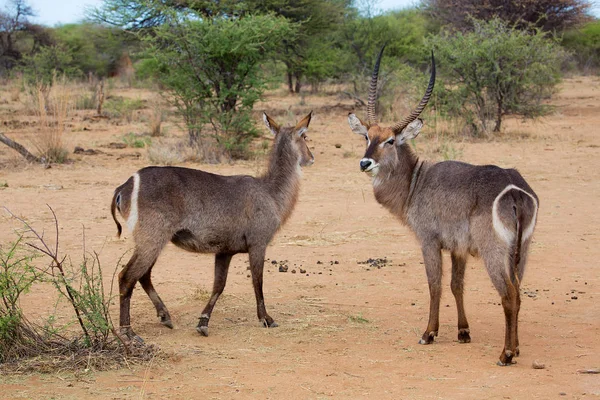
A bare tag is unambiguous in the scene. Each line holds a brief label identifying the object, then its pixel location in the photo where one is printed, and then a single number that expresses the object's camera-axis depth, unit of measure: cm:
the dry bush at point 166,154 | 1410
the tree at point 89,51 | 3631
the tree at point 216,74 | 1488
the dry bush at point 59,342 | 521
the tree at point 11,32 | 3431
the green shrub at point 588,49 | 3709
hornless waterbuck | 591
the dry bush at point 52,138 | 1391
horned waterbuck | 543
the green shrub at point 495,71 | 1770
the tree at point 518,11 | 2527
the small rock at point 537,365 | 524
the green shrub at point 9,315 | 523
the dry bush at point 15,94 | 2553
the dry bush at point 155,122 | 1805
